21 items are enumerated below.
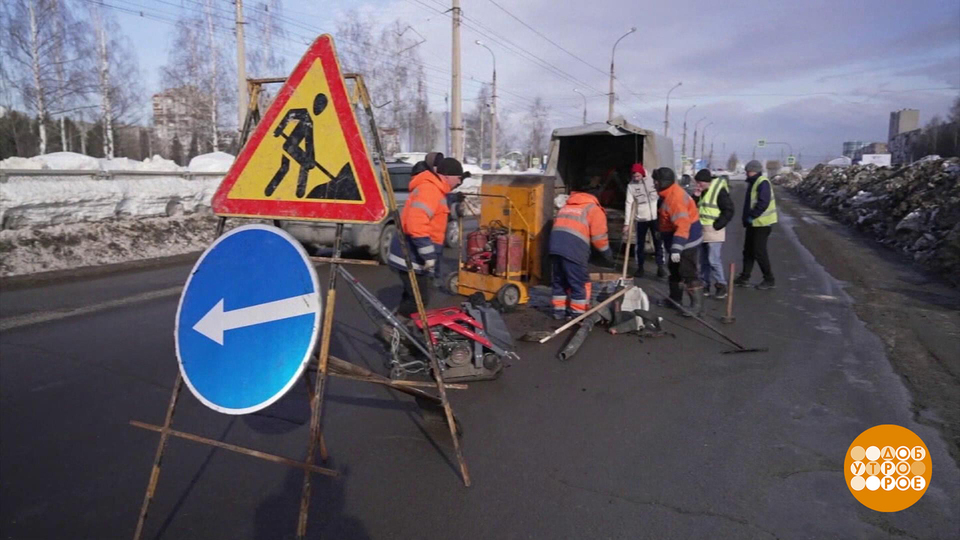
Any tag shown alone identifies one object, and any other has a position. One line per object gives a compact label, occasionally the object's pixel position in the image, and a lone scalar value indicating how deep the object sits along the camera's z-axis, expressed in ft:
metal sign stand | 8.45
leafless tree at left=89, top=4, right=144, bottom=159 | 113.19
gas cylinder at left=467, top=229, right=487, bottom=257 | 27.32
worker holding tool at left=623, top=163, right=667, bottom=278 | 32.91
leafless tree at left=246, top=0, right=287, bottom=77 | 104.81
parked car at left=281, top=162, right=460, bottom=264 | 37.01
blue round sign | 7.95
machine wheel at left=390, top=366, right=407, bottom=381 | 16.22
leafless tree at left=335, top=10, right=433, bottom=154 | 135.33
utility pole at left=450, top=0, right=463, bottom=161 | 69.41
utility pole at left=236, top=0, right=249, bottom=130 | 63.57
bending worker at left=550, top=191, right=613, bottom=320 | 22.25
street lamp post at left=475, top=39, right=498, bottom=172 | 119.30
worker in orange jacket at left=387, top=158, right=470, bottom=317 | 18.76
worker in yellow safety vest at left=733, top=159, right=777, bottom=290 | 30.71
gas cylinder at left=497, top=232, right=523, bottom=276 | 26.13
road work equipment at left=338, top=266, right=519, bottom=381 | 16.78
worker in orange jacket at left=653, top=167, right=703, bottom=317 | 25.03
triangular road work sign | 9.02
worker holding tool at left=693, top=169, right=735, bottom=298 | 28.76
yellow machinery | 26.32
